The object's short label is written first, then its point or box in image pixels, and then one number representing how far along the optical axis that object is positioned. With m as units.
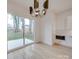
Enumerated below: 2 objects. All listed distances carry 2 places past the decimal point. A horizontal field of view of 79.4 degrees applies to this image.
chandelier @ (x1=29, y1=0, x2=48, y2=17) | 1.22
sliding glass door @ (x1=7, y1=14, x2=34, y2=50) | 2.64
